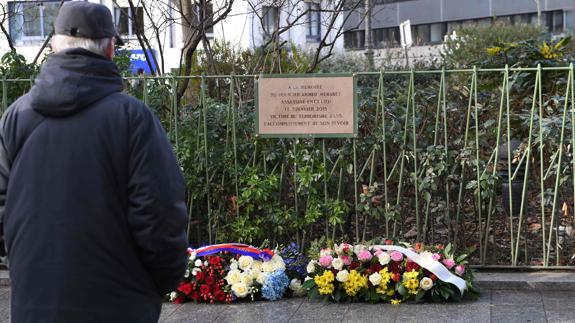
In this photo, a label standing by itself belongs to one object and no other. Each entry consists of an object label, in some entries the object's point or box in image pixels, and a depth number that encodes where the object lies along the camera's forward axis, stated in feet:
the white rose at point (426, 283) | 21.18
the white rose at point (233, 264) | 22.34
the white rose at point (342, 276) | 21.43
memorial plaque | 23.58
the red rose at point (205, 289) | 22.06
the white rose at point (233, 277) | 21.94
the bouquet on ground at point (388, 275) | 21.38
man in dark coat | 10.50
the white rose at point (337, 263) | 21.67
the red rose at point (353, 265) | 21.86
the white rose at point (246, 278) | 21.99
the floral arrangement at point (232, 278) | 21.99
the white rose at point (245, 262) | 22.44
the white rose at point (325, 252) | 22.12
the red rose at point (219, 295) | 22.00
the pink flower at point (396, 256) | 21.62
